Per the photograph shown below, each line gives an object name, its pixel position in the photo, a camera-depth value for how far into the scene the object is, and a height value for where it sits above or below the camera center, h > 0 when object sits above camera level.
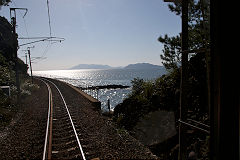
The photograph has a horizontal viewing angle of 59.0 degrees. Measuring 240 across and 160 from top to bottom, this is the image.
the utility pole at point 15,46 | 16.77 +2.29
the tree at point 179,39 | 10.79 +1.94
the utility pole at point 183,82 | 4.04 -0.20
